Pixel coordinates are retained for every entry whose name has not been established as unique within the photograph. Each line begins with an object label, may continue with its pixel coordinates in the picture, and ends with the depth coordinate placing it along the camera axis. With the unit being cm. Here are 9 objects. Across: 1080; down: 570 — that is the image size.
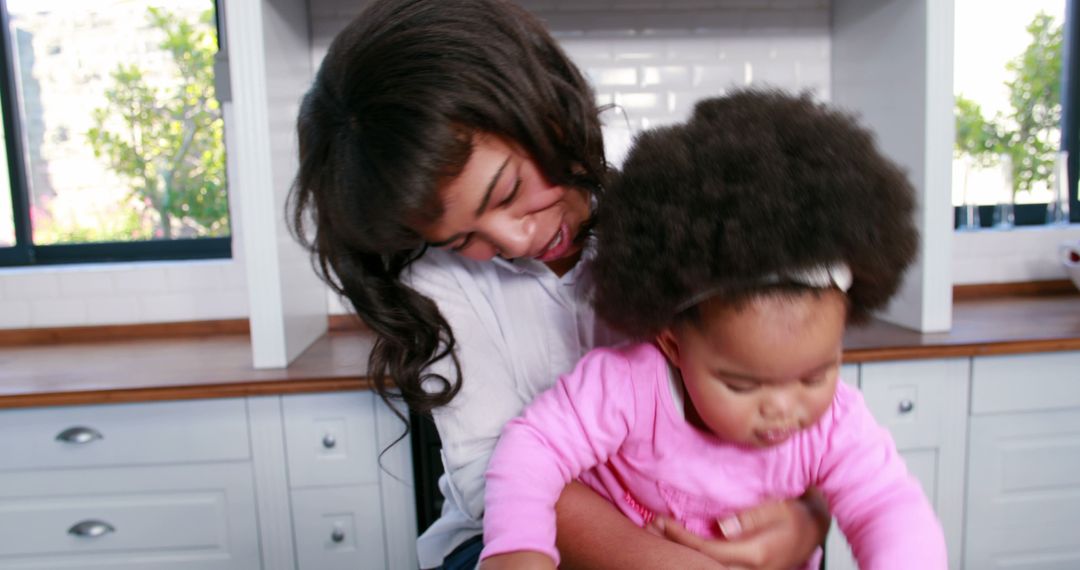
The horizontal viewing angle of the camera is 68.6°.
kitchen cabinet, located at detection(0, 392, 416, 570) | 176
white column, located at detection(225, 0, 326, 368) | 175
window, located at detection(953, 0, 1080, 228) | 256
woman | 94
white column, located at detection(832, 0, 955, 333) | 187
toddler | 77
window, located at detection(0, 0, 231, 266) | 244
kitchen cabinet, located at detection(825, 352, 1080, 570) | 184
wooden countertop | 173
